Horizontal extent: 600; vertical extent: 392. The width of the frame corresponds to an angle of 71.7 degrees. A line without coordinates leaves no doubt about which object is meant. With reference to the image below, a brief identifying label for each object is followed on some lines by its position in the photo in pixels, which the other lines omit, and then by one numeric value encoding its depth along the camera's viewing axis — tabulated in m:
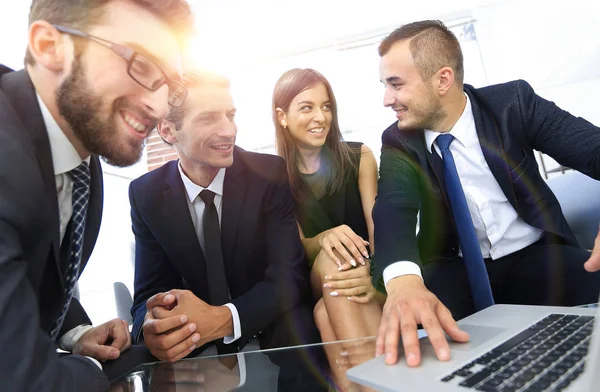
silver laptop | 0.49
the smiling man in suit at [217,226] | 1.35
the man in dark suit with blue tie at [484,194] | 1.29
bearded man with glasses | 0.60
